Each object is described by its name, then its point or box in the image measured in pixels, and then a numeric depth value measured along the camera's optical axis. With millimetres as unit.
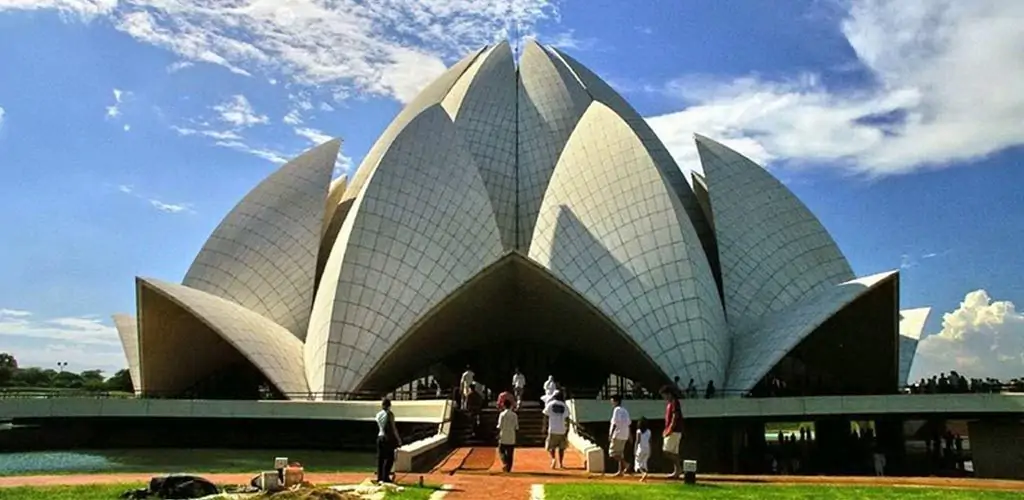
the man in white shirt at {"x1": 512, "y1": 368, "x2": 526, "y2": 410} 21453
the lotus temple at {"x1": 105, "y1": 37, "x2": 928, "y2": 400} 25672
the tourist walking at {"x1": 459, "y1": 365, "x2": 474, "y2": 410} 20609
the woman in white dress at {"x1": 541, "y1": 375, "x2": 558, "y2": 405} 18312
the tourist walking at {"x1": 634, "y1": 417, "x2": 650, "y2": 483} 12555
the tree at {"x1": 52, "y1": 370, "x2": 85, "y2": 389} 55038
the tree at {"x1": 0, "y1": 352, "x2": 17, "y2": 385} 53550
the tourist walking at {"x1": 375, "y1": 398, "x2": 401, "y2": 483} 10625
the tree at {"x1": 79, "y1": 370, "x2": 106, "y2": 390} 53625
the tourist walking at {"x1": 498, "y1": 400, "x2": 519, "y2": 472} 12414
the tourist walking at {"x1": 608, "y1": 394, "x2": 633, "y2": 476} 12414
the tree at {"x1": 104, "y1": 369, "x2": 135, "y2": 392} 53094
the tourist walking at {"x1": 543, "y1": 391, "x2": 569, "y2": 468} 13031
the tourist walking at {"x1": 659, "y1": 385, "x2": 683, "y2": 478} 11719
